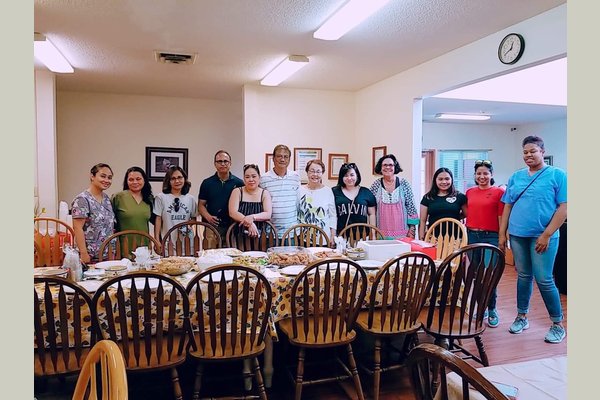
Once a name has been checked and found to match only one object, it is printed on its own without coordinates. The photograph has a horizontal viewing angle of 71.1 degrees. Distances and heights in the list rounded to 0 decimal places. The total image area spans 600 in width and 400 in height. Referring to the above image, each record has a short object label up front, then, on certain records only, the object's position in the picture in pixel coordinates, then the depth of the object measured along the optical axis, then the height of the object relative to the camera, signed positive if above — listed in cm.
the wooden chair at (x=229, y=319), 202 -65
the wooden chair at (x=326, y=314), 220 -67
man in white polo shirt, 371 +1
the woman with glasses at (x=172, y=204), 358 -9
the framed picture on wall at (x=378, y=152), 539 +53
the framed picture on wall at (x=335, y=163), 603 +43
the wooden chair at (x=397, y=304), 232 -64
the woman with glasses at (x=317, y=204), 367 -10
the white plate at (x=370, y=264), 263 -46
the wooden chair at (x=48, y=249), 358 -48
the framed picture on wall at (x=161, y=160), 639 +52
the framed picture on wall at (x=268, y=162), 566 +42
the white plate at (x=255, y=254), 296 -44
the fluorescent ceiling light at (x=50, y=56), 359 +132
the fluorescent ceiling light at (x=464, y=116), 750 +138
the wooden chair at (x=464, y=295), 243 -61
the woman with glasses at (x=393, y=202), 385 -9
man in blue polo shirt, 380 -2
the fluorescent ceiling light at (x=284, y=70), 426 +136
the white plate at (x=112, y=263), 254 -43
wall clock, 337 +119
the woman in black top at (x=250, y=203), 349 -9
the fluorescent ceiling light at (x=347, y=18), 289 +130
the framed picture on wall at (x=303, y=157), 581 +50
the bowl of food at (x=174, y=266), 243 -43
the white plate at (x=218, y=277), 226 -46
